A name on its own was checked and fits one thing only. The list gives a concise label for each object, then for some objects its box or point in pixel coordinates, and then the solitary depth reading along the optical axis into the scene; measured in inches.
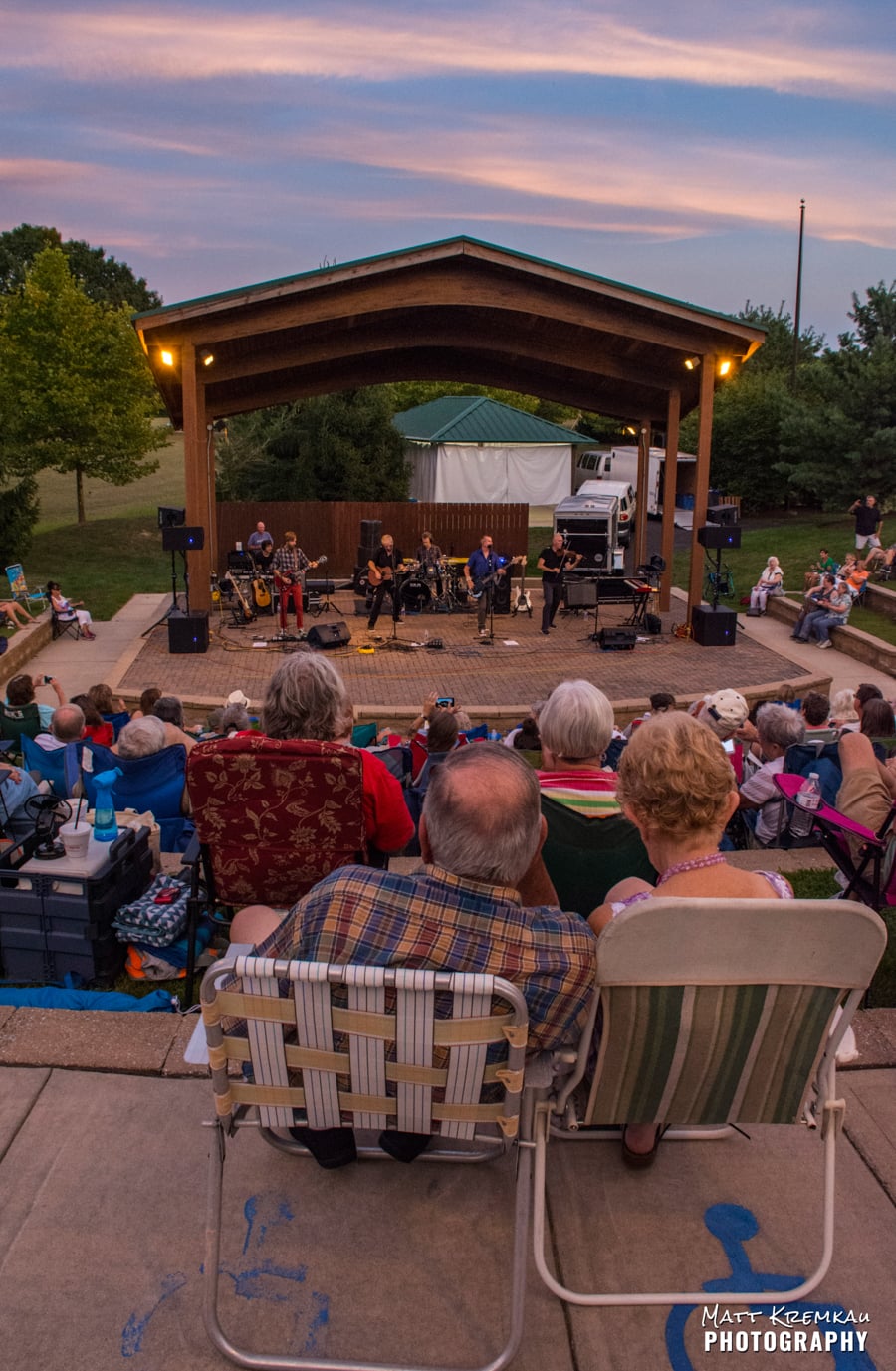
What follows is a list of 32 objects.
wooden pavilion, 527.5
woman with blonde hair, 95.7
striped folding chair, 79.6
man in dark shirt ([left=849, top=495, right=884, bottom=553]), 727.1
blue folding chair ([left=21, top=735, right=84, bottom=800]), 215.9
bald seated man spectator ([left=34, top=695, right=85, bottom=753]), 230.5
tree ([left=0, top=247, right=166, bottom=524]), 914.1
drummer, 669.3
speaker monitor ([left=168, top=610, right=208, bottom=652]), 514.0
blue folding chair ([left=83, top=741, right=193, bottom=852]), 209.3
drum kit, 660.1
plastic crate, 146.0
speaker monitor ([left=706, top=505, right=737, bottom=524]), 555.5
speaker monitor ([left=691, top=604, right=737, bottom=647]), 544.1
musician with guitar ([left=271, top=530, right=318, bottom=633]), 583.8
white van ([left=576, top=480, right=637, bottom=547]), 895.1
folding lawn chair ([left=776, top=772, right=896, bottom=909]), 147.4
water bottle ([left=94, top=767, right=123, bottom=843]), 152.6
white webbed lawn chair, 78.7
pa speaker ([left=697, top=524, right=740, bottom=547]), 541.3
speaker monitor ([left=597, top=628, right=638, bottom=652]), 532.7
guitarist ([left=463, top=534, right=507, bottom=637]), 590.2
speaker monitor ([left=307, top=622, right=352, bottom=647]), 531.8
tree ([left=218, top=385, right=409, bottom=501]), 1088.2
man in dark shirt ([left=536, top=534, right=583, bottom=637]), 593.6
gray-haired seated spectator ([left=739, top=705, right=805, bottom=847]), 213.6
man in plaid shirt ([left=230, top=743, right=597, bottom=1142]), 82.7
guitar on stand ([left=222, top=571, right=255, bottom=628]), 610.2
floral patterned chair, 122.0
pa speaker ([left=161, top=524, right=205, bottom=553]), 516.4
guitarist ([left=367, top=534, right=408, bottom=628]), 590.9
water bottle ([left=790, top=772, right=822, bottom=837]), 171.8
